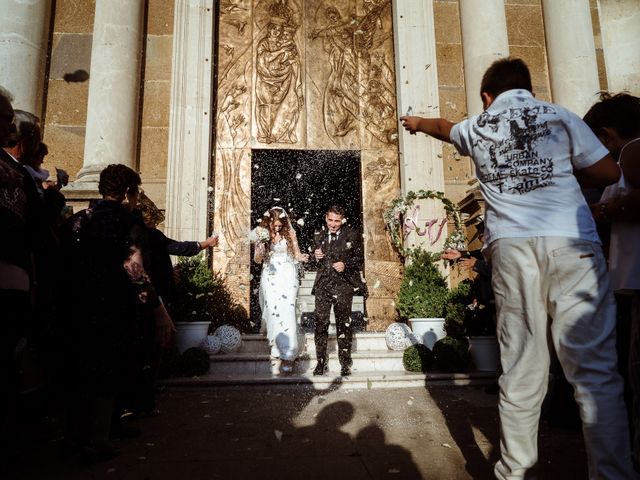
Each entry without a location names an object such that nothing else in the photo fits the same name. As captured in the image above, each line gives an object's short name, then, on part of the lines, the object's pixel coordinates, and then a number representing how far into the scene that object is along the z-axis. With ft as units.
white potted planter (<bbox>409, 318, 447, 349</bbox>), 21.98
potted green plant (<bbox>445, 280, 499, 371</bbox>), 20.17
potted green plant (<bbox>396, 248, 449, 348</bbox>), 22.15
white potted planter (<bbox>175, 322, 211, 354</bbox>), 20.85
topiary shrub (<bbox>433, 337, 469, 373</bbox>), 19.42
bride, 20.15
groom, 19.85
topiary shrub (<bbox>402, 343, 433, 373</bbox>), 19.69
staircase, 18.16
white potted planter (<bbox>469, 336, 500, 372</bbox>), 20.12
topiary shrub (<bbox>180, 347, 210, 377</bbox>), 18.95
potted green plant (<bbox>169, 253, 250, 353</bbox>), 20.90
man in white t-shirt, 6.64
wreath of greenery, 24.16
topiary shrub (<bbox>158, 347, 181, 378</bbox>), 18.92
